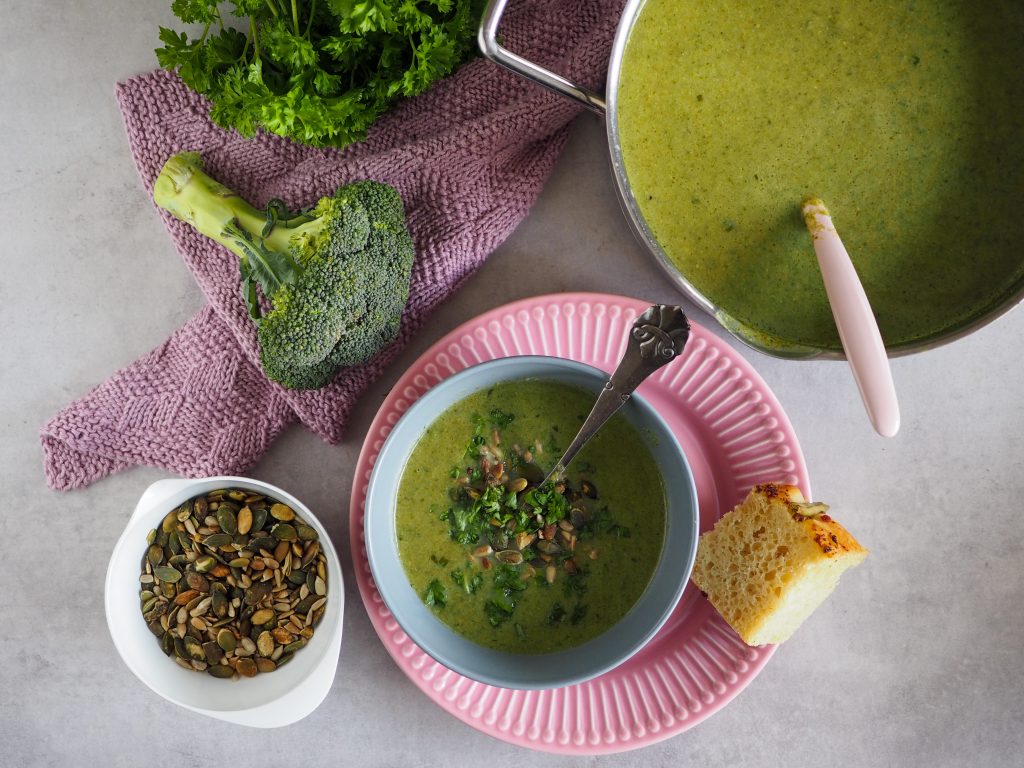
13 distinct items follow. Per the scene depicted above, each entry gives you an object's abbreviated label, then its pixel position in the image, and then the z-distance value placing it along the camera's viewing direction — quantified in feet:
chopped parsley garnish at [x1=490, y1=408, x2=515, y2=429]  1.30
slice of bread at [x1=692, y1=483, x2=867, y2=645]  1.23
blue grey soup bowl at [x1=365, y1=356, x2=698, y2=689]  1.21
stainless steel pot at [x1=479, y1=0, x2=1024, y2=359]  1.13
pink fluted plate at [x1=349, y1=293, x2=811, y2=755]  1.34
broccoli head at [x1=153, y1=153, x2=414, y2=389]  1.27
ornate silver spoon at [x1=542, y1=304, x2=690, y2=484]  1.20
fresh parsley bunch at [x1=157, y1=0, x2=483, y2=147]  1.24
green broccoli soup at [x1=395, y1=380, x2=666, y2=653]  1.30
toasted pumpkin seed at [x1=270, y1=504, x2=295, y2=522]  1.38
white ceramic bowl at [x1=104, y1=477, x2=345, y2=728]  1.32
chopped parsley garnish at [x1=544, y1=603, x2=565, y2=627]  1.31
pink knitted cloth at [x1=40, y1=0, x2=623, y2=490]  1.38
